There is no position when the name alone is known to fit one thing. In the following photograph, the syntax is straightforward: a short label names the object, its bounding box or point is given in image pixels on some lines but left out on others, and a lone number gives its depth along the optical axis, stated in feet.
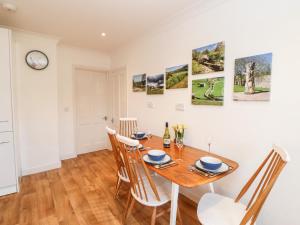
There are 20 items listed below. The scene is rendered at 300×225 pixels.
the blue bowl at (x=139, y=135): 7.89
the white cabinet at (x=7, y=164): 7.32
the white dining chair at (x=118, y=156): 5.84
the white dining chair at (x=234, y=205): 3.28
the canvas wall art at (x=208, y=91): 5.99
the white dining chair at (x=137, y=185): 4.67
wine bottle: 6.65
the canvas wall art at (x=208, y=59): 5.95
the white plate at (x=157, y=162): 4.87
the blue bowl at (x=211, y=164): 4.41
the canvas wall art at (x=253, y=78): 4.83
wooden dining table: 4.00
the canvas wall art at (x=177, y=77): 7.24
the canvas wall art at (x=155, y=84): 8.57
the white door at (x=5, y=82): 7.13
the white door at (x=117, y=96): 12.07
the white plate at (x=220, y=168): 4.39
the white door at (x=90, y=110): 12.64
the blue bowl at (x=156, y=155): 4.93
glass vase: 6.32
